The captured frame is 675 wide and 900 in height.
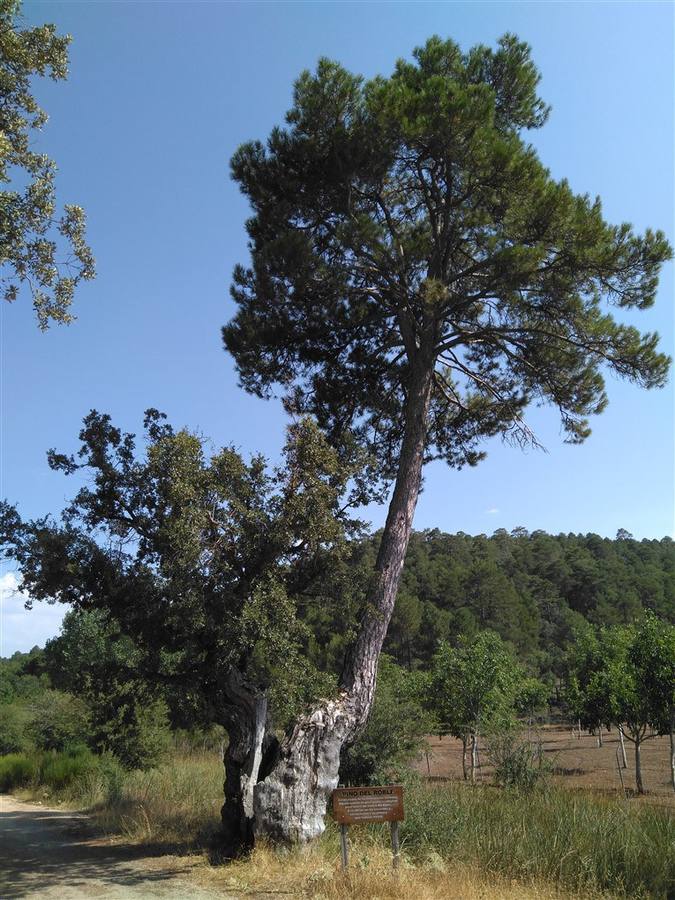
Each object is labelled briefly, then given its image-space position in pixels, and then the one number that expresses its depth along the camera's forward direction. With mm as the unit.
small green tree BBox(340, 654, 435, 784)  12288
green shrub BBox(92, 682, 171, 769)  17953
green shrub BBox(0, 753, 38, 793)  23609
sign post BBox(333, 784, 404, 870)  7320
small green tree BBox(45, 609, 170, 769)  10391
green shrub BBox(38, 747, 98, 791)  20016
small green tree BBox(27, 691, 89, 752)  22188
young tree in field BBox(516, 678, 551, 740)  36219
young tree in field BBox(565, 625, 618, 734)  27045
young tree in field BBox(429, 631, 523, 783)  26550
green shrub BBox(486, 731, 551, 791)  12992
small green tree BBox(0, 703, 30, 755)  33531
